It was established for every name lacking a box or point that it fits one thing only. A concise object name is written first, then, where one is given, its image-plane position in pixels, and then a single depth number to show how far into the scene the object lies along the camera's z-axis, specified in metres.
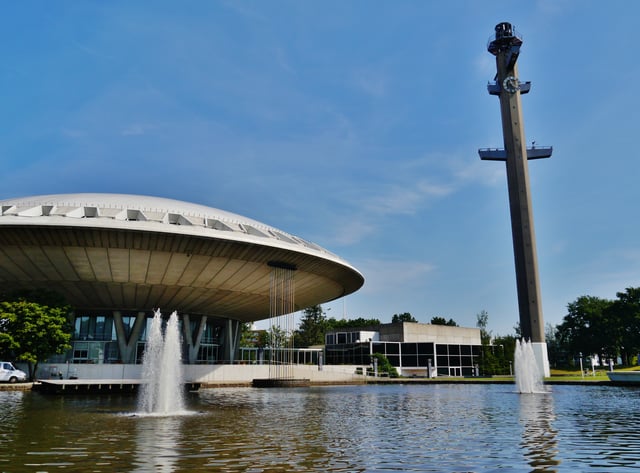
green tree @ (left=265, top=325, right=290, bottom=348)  86.73
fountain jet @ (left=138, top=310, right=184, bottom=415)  18.14
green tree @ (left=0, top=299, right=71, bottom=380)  33.16
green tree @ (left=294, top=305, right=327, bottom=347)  110.09
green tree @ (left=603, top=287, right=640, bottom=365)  81.62
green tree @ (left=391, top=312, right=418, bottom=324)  138.25
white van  32.43
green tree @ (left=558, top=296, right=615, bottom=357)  86.19
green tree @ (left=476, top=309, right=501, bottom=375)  72.69
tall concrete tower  60.06
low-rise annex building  75.38
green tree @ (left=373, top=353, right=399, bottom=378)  66.47
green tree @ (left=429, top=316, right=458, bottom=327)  137.65
